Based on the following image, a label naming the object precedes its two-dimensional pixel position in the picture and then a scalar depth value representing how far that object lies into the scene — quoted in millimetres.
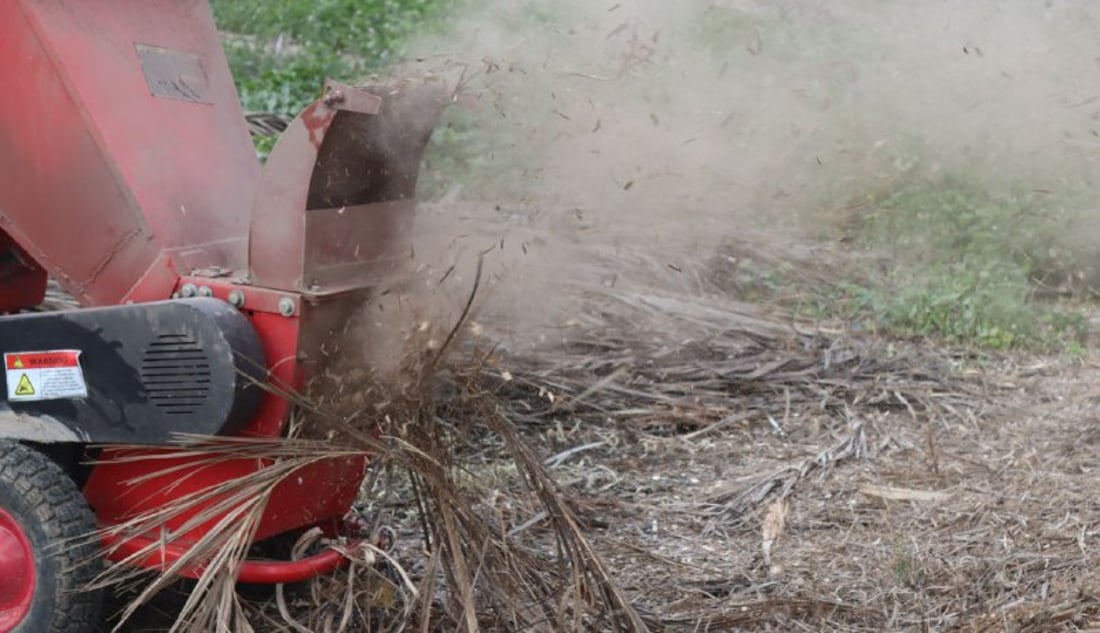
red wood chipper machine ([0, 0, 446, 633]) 6730
